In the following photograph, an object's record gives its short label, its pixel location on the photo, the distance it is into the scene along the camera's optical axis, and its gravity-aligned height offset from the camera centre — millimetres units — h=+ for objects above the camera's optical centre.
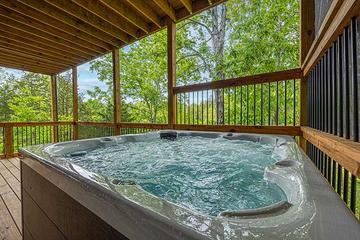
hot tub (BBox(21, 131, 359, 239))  516 -330
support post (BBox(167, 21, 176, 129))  3744 +893
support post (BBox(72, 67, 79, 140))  5831 +419
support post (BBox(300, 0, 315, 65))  2382 +1104
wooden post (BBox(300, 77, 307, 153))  2449 +158
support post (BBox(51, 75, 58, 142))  6383 +529
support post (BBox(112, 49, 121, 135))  4785 +705
